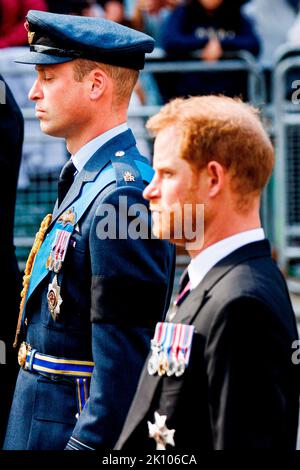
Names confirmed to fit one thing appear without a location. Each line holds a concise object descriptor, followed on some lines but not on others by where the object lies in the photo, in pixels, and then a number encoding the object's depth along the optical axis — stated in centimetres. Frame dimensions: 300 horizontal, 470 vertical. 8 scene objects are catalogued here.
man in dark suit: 480
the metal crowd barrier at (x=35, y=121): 1566
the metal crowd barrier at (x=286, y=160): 1581
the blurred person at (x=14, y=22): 1612
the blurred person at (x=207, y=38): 1590
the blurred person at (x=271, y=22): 1742
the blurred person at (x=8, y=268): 789
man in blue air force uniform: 634
